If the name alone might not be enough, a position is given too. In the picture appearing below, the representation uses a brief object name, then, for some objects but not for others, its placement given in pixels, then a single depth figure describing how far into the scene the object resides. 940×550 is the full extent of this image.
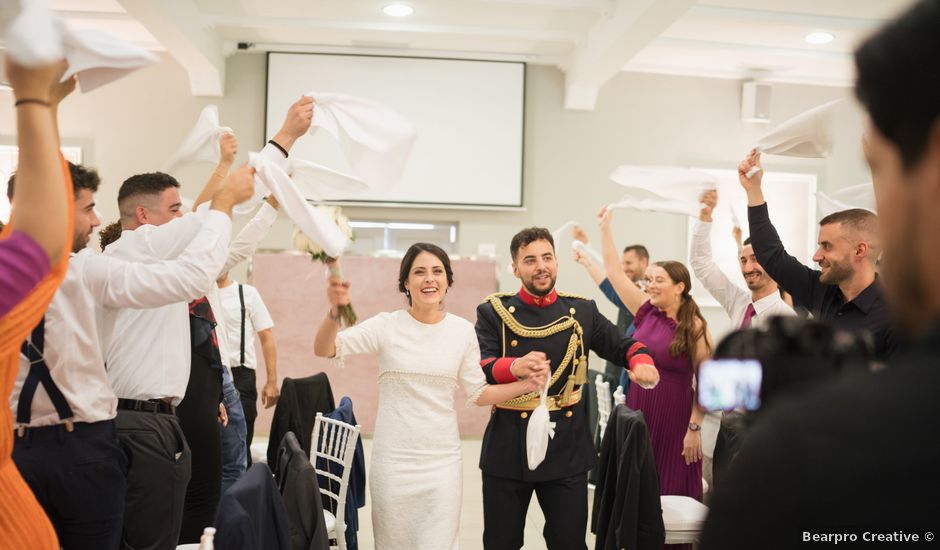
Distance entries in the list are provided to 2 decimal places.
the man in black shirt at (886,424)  0.54
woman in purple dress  3.74
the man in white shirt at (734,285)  3.86
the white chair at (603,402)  4.45
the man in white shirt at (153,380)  2.24
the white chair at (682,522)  3.19
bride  2.83
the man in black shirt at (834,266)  2.79
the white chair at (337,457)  3.21
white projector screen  7.94
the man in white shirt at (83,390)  1.83
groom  3.02
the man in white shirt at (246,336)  4.55
